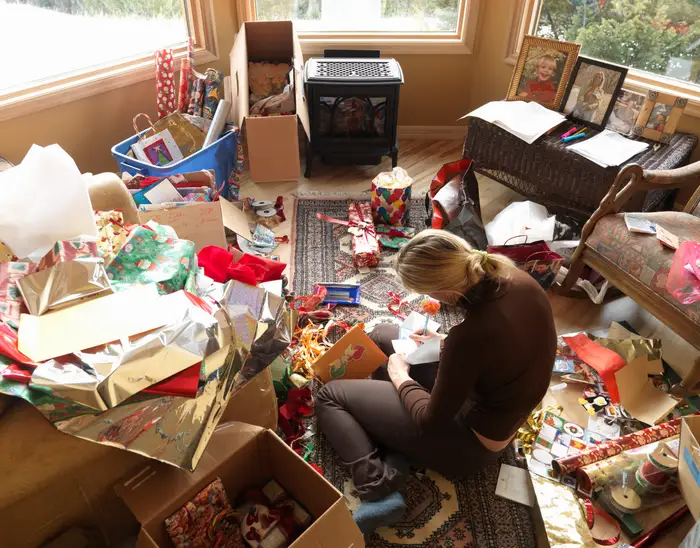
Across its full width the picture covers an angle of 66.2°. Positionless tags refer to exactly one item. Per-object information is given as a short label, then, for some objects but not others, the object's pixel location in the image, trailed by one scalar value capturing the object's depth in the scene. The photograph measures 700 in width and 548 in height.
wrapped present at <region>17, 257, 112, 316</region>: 1.23
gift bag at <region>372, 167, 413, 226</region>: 2.65
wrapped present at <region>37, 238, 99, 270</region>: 1.29
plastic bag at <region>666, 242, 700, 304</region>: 1.79
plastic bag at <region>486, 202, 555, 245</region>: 2.38
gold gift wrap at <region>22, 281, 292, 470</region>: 1.09
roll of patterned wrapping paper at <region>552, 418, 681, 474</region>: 1.61
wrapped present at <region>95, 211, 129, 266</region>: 1.45
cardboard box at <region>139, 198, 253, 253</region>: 2.19
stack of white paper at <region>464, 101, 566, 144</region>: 2.61
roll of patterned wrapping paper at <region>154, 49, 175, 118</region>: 2.69
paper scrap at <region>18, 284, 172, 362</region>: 1.12
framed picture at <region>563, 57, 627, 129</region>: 2.53
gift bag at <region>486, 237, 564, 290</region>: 2.16
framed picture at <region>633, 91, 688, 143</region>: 2.45
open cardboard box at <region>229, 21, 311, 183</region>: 2.73
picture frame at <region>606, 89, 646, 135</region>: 2.56
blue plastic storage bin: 2.41
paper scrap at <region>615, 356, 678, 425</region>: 1.83
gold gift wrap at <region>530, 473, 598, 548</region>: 1.47
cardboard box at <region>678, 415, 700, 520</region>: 1.40
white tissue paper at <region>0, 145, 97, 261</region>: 1.32
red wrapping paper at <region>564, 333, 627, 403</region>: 1.96
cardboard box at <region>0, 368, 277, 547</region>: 1.08
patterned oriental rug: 1.54
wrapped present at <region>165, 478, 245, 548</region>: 1.28
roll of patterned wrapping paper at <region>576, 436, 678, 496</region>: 1.54
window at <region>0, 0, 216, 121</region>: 2.48
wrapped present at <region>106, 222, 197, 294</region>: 1.42
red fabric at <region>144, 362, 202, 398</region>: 1.13
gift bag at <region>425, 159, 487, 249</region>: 2.37
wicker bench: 2.39
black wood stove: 2.84
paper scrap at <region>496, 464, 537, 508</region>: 1.63
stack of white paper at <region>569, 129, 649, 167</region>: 2.40
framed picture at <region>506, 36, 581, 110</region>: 2.67
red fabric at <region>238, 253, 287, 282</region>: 1.77
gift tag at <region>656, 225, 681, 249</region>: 1.91
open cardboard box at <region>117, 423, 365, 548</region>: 1.22
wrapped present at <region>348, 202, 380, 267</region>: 2.49
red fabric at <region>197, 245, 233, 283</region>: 1.66
